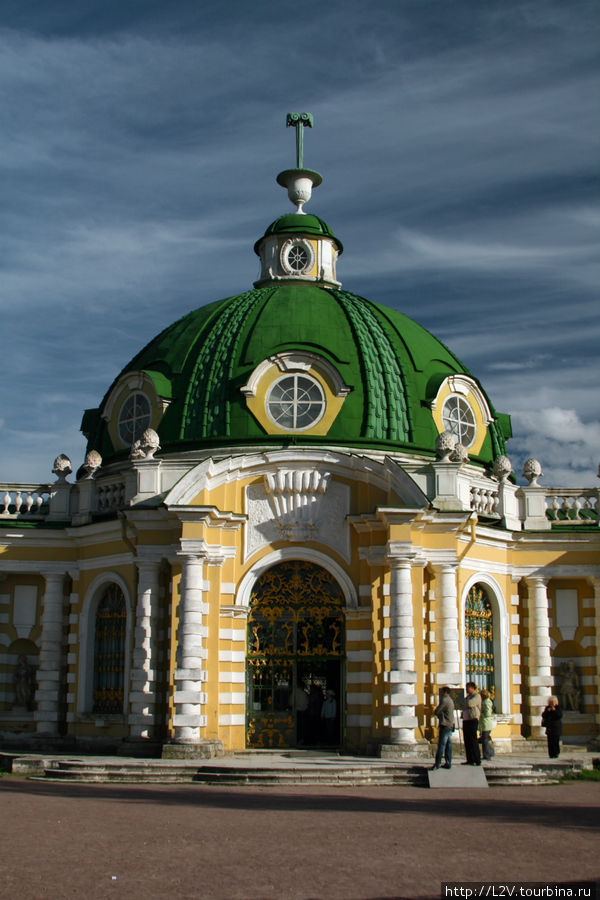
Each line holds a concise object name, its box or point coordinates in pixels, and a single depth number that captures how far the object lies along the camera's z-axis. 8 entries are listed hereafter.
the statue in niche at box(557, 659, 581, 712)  25.95
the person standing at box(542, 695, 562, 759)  21.88
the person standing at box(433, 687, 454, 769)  18.66
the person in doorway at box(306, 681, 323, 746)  23.48
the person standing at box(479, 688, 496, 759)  21.48
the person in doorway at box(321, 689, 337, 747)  23.51
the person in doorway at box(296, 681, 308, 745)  23.45
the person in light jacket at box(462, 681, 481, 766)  19.14
